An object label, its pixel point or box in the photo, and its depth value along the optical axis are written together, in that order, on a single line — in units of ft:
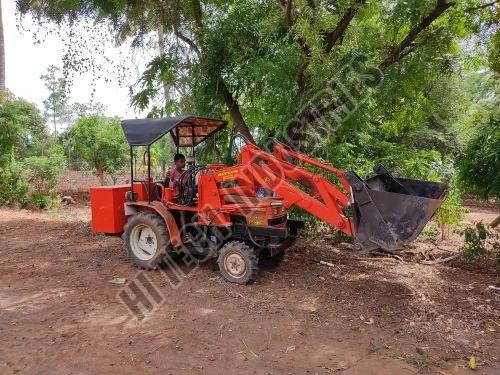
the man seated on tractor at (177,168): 23.49
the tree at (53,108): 152.79
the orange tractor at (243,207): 17.47
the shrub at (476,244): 23.26
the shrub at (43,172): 46.70
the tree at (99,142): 52.80
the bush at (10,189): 44.73
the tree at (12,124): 43.62
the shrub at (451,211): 29.00
